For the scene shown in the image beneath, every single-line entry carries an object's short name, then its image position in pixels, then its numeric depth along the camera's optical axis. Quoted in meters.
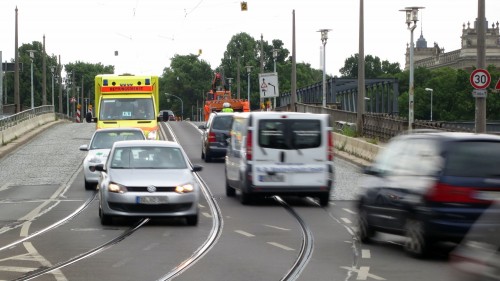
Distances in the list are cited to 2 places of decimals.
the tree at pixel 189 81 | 194.76
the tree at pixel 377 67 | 178.00
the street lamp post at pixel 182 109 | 191.60
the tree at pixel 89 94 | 191.01
